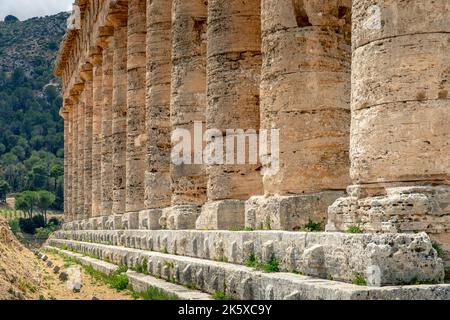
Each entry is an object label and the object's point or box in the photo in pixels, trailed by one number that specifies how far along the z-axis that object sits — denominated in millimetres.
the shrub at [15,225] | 84512
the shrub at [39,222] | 90438
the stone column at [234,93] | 15695
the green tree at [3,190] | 113812
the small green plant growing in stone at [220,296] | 11803
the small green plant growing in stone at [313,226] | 11970
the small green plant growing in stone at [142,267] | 18219
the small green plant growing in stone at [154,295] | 13509
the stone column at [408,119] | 9156
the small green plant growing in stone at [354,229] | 9555
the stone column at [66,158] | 49594
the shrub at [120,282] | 17830
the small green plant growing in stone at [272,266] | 10890
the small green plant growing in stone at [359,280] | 8680
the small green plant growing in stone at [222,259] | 13409
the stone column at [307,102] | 12680
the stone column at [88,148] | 38062
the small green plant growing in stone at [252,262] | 11736
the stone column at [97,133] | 34125
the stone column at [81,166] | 41531
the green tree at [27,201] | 101125
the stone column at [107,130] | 30688
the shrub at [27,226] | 89438
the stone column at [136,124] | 24984
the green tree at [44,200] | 101562
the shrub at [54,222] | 92000
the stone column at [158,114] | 21938
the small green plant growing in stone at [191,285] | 13852
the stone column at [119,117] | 27875
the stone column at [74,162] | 44906
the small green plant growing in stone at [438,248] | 8922
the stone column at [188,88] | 19078
